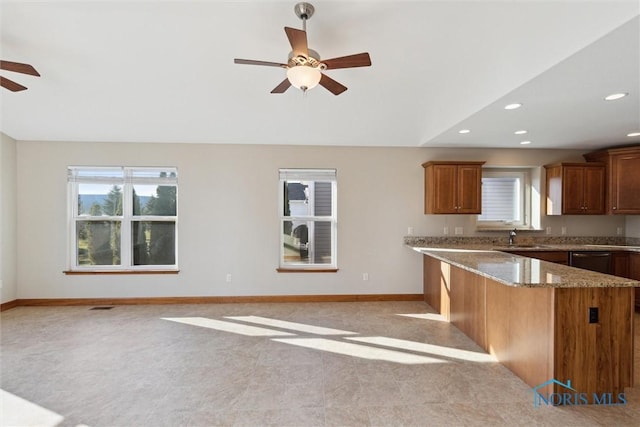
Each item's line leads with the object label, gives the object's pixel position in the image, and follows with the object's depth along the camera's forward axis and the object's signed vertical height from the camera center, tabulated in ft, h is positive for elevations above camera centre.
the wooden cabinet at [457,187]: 14.01 +1.22
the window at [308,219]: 15.03 -0.37
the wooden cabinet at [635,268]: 12.97 -2.43
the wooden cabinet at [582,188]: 14.23 +1.21
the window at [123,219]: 14.56 -0.39
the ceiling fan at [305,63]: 6.57 +3.51
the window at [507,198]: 15.64 +0.79
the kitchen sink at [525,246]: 13.70 -1.62
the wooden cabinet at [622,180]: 13.46 +1.57
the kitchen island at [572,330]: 6.86 -2.84
